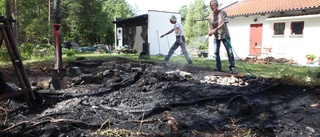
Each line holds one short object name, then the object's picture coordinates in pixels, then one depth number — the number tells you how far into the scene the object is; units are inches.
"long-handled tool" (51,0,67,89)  181.3
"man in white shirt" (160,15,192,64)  343.6
